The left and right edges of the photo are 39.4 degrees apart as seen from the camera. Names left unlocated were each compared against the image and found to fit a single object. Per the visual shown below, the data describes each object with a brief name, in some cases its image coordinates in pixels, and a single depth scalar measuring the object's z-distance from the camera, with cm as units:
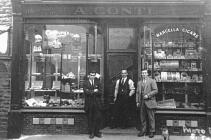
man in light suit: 918
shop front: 958
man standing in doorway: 974
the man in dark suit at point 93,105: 921
